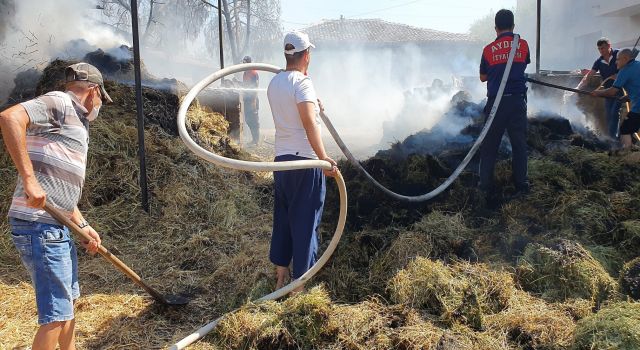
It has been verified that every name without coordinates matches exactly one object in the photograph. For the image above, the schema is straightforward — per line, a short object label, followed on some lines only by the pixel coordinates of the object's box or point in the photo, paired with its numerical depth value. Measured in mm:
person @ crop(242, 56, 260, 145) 11398
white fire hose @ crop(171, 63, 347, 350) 3023
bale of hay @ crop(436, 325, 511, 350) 2889
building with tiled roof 38406
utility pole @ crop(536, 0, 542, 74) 9255
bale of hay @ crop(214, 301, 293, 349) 3033
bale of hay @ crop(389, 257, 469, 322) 3320
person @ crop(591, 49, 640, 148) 6590
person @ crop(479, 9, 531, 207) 5133
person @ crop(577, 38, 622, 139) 7949
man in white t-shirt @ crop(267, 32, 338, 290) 3205
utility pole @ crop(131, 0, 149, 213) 5207
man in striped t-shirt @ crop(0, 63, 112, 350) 2504
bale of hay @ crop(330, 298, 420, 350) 3025
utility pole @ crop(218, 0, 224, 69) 8676
